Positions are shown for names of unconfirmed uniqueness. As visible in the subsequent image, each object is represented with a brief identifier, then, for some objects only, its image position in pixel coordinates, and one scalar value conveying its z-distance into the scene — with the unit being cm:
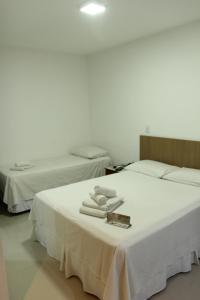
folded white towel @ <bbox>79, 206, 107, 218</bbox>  216
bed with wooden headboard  180
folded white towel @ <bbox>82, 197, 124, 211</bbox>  224
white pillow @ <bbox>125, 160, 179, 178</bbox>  320
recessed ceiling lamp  232
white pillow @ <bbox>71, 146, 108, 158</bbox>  439
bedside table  398
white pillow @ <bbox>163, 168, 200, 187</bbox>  283
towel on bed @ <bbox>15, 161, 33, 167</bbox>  379
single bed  350
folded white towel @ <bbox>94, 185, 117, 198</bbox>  245
